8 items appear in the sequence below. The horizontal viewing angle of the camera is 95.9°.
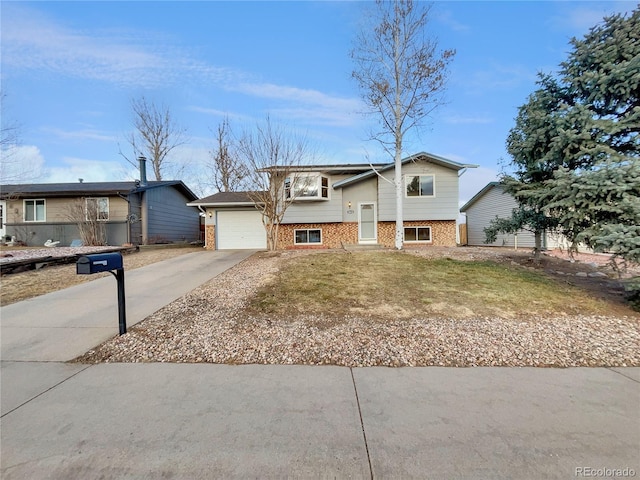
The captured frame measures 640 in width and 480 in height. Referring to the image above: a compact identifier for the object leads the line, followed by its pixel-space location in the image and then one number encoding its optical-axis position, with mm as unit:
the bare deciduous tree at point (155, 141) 25219
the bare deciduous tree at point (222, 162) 24258
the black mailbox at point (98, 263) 3543
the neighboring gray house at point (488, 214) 17873
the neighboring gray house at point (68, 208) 16531
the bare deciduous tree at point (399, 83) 11859
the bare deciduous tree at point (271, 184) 12805
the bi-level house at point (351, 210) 15156
